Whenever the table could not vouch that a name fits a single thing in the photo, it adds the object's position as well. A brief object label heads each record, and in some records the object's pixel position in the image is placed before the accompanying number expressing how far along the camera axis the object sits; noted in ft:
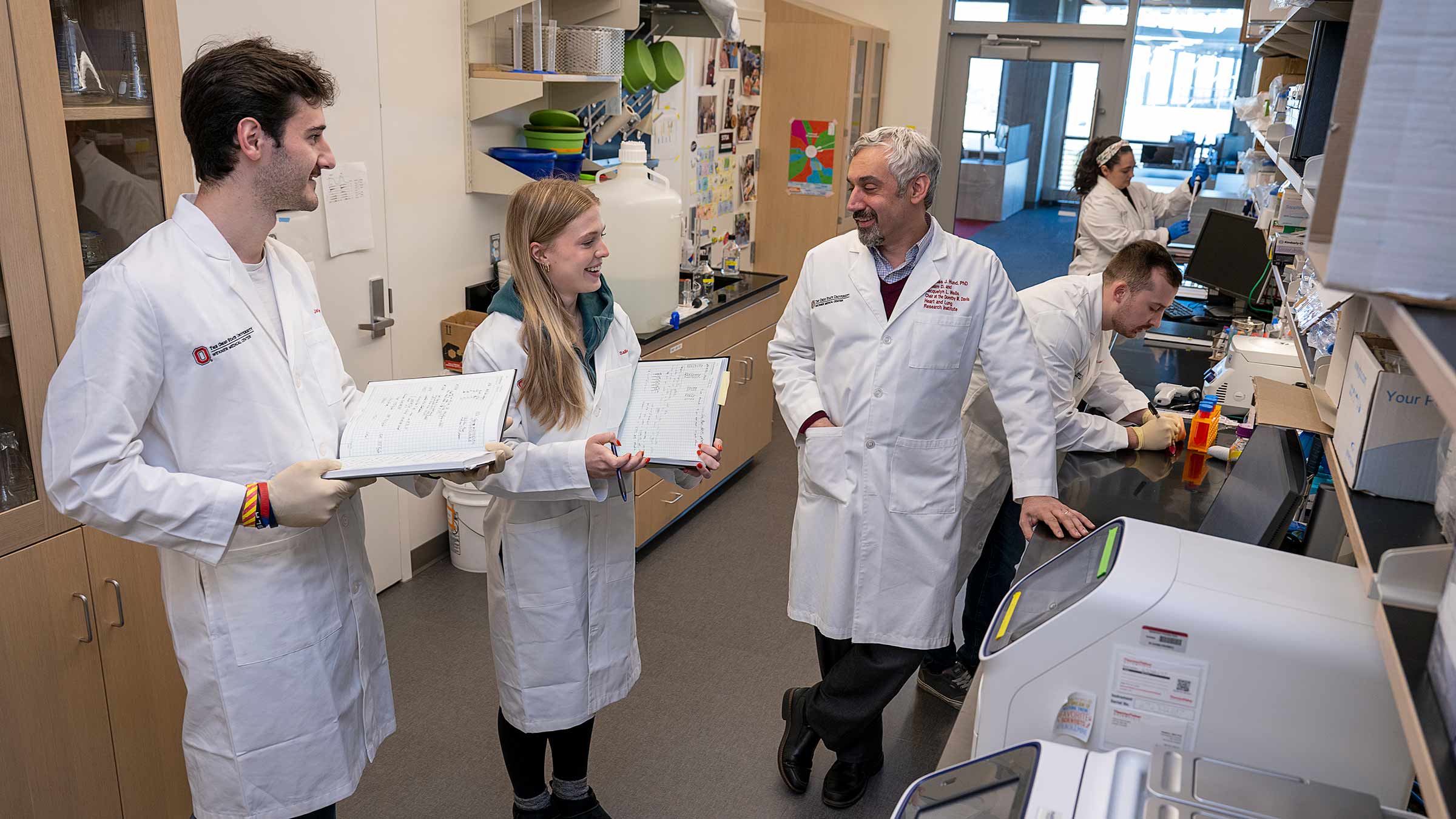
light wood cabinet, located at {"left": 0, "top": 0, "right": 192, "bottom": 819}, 5.60
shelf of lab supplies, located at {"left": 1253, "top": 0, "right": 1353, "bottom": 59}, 5.52
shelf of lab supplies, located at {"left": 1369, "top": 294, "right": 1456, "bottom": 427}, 2.11
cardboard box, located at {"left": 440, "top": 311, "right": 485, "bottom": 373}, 11.32
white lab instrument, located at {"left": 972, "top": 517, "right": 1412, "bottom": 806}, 3.82
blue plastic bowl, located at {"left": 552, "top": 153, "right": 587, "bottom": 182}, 11.71
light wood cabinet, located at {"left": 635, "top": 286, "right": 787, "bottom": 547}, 12.50
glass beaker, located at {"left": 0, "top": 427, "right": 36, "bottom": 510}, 5.87
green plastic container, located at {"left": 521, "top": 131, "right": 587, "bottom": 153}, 11.69
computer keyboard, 14.70
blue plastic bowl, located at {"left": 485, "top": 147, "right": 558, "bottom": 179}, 11.37
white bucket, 11.34
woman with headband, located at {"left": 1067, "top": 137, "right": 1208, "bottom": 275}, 17.03
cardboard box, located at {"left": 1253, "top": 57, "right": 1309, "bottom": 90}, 11.02
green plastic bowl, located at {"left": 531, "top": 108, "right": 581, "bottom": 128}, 11.74
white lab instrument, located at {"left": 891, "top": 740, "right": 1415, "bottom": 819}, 3.34
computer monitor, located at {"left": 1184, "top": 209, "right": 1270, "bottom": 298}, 14.65
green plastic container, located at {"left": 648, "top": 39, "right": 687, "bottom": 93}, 13.87
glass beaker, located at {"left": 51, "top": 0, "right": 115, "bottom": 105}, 5.83
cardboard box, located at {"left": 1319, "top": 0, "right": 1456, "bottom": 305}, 2.24
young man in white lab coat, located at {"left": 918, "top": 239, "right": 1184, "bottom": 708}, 8.39
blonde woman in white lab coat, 6.38
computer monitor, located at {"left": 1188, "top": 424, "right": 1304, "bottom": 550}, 5.87
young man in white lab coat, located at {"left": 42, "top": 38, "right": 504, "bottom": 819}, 4.84
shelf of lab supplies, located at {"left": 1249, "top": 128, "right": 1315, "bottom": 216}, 5.38
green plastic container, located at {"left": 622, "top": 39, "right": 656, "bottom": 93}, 13.14
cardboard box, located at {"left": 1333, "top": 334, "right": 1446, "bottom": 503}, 3.92
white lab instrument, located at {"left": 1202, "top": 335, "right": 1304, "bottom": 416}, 9.24
